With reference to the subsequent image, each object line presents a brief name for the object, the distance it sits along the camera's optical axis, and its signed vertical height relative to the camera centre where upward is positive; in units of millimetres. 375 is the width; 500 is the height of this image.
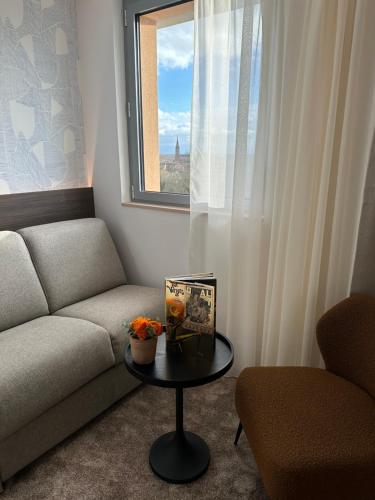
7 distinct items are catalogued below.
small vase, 1394 -756
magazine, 1460 -634
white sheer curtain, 1483 -27
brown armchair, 1061 -885
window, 2189 +364
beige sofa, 1466 -880
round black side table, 1346 -832
